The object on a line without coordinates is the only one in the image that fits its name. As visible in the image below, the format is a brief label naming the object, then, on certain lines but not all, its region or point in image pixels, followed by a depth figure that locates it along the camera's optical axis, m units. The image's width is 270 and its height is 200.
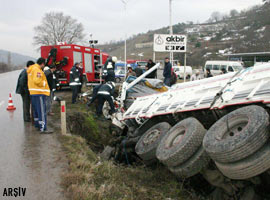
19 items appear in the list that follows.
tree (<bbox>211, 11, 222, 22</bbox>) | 127.75
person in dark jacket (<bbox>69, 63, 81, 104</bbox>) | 9.77
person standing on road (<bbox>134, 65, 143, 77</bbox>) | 11.21
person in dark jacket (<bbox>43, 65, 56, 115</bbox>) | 7.14
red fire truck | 13.15
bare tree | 53.62
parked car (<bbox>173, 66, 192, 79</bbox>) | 30.66
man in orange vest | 5.81
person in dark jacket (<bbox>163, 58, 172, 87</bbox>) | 10.48
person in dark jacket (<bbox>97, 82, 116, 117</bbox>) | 8.77
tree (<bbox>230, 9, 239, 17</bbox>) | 116.60
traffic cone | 9.06
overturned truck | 3.24
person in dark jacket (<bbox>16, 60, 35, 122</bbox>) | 6.91
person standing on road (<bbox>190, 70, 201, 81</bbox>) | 12.96
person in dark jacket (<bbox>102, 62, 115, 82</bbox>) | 9.48
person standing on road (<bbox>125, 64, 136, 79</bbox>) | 11.00
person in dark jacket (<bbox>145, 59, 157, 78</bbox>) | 10.74
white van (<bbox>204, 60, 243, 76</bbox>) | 26.05
